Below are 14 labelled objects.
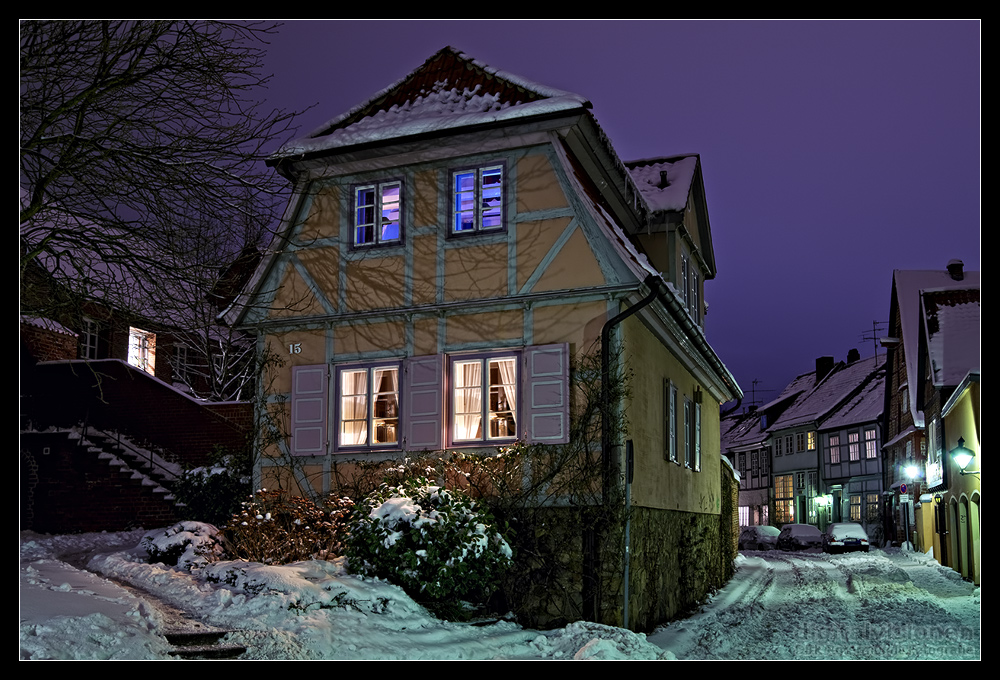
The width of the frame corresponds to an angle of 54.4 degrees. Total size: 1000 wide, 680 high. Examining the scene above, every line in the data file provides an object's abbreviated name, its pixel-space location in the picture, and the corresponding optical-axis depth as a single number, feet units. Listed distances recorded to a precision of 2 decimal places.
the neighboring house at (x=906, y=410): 107.86
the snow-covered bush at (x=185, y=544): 41.16
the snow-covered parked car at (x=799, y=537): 141.38
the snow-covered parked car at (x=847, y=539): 126.93
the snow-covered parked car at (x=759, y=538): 147.33
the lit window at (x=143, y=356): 84.23
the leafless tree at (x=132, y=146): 29.73
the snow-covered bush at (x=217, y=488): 51.80
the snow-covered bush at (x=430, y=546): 36.83
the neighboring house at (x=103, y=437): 66.03
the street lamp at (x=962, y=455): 61.77
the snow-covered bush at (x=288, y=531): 41.22
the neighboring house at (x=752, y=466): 204.95
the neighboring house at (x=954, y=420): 62.54
